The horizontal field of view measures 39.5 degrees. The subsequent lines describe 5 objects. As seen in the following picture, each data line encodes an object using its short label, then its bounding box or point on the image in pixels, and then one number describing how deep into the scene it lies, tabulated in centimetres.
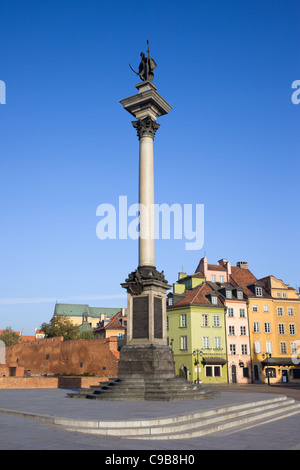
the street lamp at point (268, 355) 5387
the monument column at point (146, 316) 1777
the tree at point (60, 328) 7354
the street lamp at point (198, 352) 5042
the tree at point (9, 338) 10344
